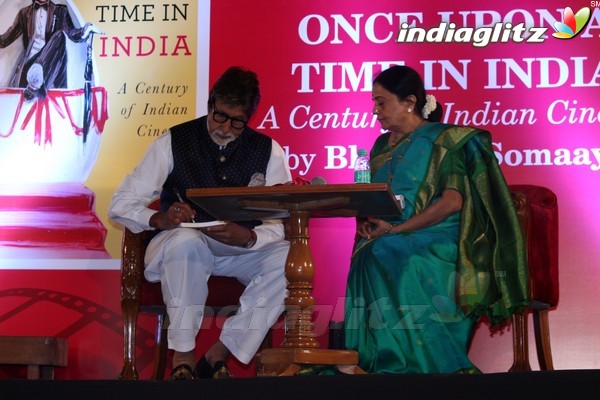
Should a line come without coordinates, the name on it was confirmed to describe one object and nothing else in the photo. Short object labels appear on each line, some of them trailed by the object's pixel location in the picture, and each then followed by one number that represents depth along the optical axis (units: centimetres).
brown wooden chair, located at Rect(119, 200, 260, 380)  470
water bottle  426
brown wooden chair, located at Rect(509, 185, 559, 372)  482
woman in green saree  432
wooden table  392
